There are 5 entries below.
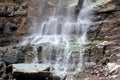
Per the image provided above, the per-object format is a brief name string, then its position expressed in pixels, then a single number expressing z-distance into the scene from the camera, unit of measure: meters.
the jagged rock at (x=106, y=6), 16.25
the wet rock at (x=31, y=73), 9.91
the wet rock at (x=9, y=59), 13.55
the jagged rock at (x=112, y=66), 11.88
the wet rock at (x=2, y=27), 17.40
